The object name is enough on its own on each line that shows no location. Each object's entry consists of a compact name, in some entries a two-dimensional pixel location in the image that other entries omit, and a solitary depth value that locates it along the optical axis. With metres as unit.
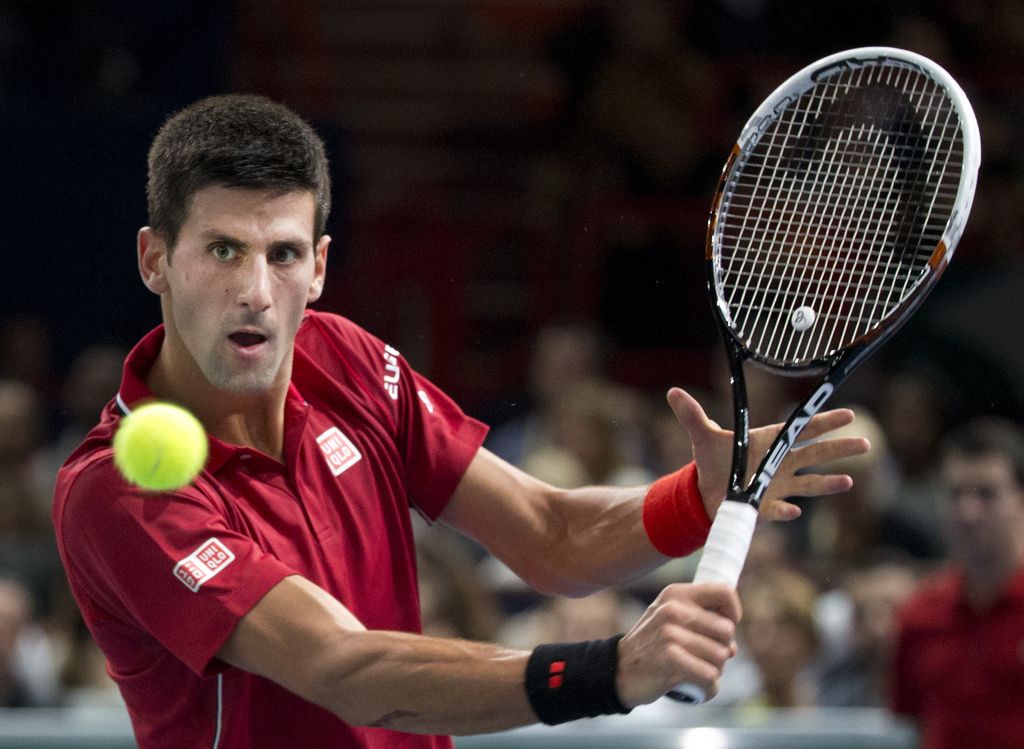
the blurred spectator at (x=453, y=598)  12.10
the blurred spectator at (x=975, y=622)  11.52
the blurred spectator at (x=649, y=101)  16.56
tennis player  5.57
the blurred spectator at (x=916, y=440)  13.70
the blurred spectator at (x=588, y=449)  13.48
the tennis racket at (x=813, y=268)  5.85
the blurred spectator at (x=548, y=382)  14.26
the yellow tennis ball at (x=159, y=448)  5.75
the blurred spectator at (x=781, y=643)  11.77
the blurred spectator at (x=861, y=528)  12.96
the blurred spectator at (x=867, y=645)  12.41
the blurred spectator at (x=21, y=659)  12.20
